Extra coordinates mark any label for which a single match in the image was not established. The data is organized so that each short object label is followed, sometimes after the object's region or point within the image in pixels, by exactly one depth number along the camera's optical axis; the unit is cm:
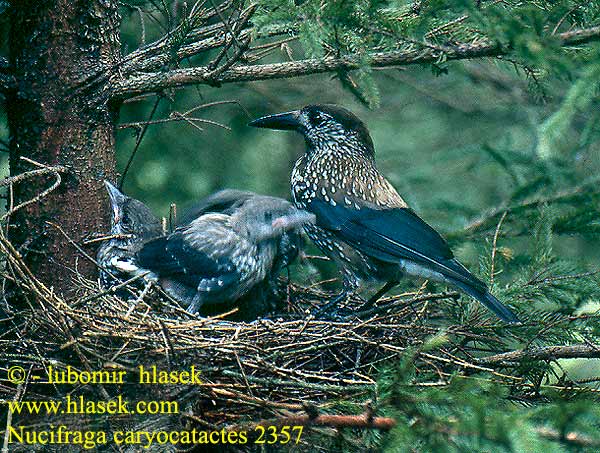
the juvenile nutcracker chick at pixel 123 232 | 893
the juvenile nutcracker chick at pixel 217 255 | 941
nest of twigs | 692
